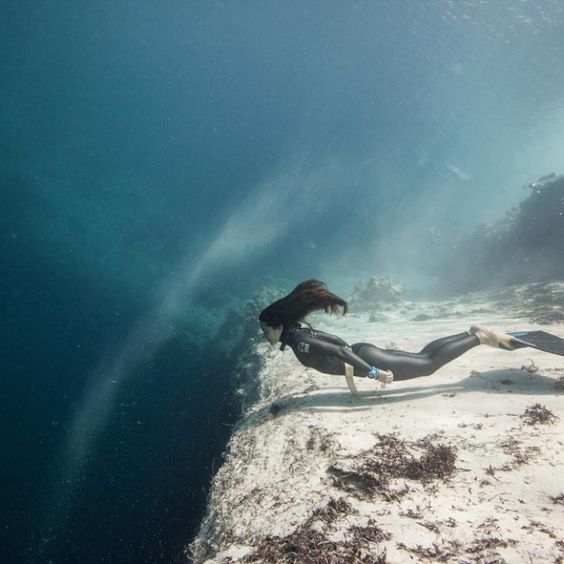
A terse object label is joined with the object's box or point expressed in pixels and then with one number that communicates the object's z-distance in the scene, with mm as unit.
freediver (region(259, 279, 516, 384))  3359
